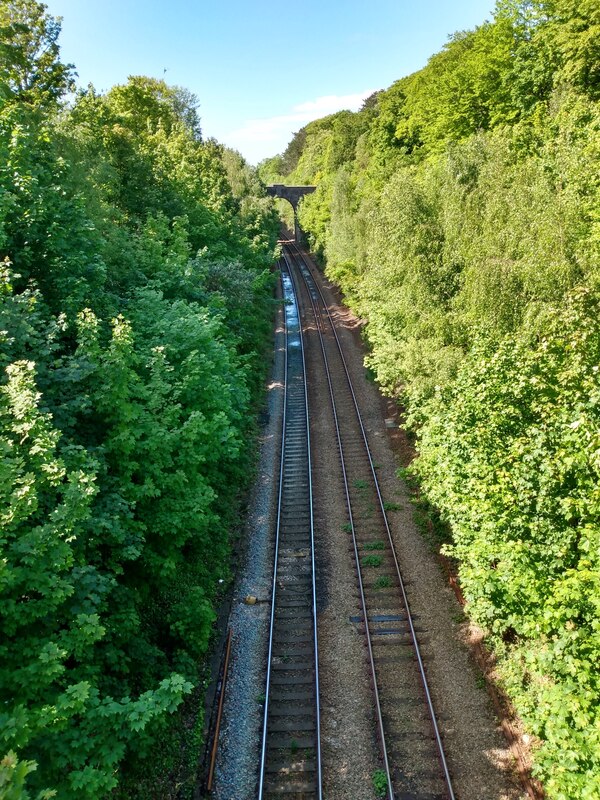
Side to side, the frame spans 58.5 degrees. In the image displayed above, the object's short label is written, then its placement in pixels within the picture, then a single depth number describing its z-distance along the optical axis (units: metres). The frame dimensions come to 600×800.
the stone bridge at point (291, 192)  75.31
